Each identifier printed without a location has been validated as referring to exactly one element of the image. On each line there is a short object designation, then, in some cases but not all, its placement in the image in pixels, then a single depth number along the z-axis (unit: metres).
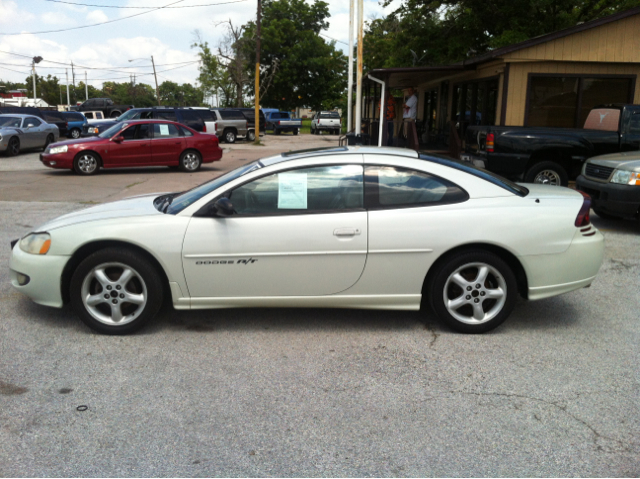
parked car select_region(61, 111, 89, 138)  28.69
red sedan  15.70
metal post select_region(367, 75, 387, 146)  15.94
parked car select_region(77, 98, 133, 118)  40.00
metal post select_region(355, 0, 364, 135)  19.85
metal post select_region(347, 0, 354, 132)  22.95
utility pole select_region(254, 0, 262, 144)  30.81
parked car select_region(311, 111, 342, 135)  45.59
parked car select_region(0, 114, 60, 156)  20.45
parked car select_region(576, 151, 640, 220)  8.44
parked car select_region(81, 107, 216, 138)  22.00
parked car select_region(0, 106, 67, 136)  27.45
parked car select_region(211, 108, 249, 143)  31.96
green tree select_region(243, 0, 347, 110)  57.88
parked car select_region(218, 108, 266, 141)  38.69
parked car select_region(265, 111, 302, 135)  45.81
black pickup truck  11.15
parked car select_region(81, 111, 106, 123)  34.09
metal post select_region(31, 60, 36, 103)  78.41
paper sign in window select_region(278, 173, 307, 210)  4.65
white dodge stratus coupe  4.54
